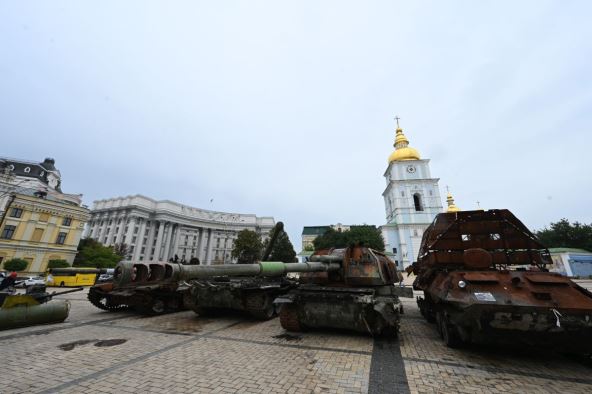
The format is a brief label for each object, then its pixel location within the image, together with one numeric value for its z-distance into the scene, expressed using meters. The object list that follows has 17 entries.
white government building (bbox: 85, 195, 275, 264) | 68.12
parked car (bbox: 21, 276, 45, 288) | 20.75
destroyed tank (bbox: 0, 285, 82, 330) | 6.91
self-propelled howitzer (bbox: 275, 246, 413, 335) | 5.99
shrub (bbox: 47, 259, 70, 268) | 30.42
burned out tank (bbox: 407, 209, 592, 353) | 4.28
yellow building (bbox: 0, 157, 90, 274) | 30.05
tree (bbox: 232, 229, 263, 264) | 43.25
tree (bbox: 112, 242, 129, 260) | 54.96
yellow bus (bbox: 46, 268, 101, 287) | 22.81
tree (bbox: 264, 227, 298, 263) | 41.50
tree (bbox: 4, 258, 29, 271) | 27.97
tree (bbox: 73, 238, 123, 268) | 35.16
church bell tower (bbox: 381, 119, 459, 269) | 43.78
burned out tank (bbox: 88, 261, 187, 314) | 8.96
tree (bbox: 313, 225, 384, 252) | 37.84
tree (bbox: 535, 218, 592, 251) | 40.78
